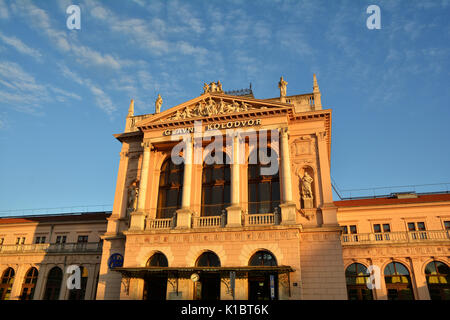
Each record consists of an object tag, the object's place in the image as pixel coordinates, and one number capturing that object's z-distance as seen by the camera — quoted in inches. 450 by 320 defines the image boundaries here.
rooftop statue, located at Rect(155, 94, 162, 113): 1407.2
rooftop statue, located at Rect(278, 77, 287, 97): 1274.5
